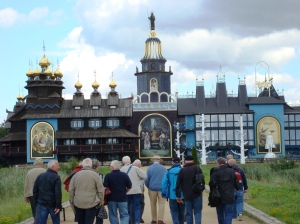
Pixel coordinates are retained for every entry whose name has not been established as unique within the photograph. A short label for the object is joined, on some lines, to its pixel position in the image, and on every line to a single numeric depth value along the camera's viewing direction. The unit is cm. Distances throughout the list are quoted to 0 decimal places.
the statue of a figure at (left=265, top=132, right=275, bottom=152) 6738
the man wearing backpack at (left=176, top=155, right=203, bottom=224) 1366
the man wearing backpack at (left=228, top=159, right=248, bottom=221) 1647
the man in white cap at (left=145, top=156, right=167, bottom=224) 1624
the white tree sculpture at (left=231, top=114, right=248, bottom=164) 6209
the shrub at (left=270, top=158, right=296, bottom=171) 4647
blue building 6869
